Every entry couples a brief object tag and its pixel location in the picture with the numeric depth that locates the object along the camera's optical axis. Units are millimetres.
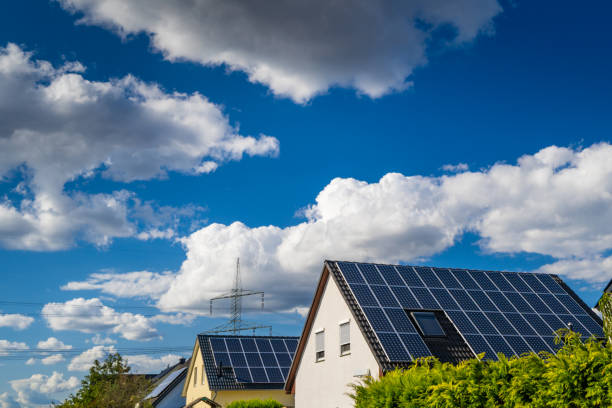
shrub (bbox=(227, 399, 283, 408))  30242
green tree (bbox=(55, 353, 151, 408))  46288
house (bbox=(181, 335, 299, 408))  37844
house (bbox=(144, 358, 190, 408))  51094
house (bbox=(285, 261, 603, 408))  21922
